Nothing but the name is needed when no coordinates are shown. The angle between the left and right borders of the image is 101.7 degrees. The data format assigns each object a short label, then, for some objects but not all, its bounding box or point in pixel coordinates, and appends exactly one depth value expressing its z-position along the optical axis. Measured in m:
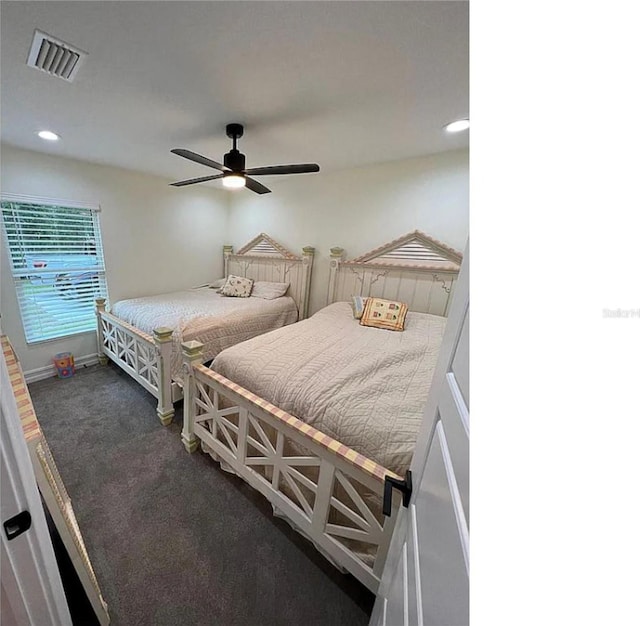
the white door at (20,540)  0.60
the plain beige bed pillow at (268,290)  3.48
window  2.49
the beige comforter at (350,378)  1.10
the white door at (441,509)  0.44
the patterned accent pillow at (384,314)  2.34
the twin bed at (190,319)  2.20
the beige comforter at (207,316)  2.34
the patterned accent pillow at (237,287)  3.53
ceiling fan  1.91
